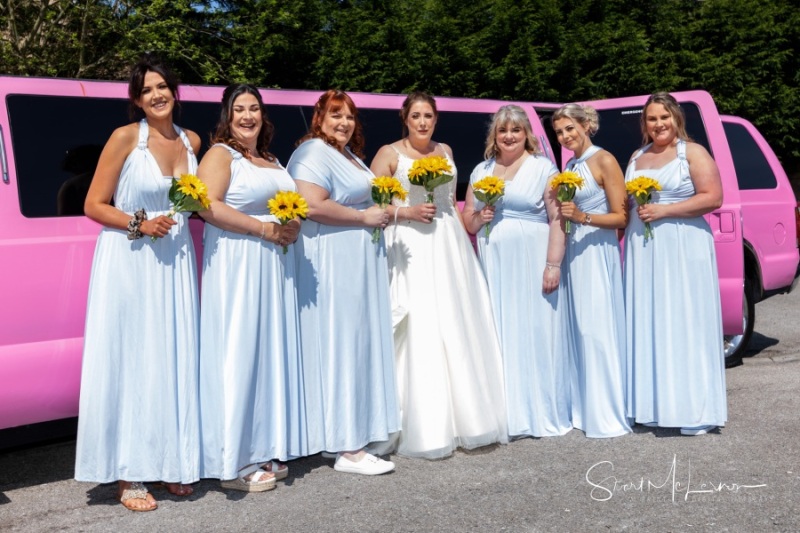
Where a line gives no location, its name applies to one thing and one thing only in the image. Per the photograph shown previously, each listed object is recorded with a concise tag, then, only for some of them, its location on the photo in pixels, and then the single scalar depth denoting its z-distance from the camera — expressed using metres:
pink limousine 4.37
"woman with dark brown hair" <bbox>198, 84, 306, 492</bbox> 4.44
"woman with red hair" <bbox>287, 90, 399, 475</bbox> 4.80
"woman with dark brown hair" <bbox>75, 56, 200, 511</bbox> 4.20
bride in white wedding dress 5.13
